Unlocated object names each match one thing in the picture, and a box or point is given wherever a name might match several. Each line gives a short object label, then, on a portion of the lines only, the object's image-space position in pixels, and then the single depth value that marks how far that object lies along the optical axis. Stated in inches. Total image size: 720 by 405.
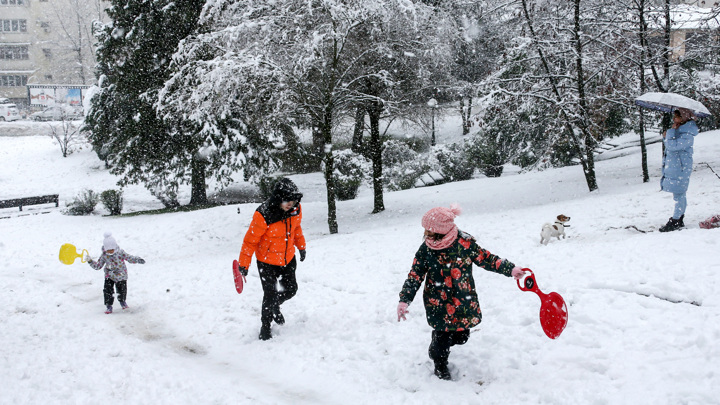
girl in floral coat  157.1
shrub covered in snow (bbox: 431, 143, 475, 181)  836.6
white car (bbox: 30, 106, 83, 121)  1608.0
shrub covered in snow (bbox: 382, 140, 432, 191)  829.2
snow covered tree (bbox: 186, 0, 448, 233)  464.1
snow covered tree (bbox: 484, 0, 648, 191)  499.2
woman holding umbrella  286.2
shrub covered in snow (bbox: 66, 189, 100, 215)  737.0
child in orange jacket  214.5
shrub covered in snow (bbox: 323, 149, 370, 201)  805.9
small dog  328.8
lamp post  604.1
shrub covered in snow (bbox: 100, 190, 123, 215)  745.6
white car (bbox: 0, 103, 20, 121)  1566.2
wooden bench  766.5
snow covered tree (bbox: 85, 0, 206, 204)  680.4
